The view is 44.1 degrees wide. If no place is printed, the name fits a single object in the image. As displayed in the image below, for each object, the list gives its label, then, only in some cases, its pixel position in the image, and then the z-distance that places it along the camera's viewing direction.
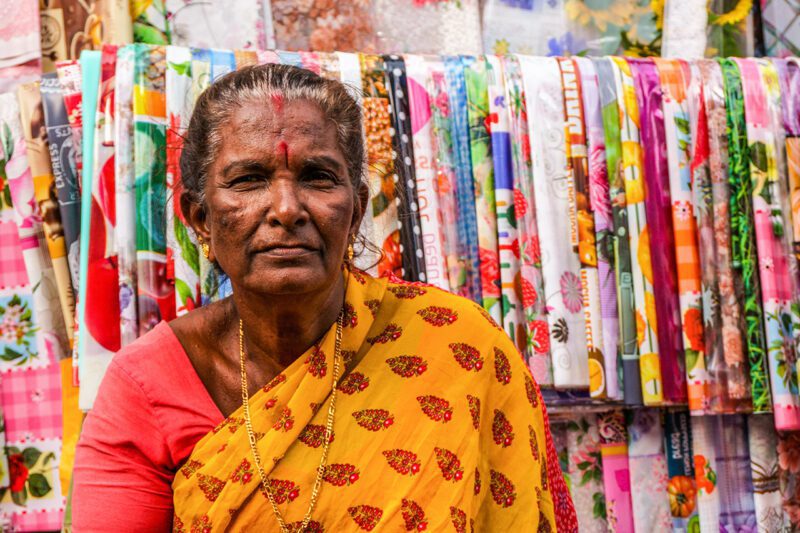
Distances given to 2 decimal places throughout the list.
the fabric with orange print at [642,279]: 2.78
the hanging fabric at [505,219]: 2.75
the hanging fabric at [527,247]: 2.75
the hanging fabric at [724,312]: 2.79
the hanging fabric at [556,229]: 2.75
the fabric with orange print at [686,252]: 2.79
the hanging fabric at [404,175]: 2.70
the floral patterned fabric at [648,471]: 2.89
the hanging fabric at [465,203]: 2.76
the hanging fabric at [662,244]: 2.80
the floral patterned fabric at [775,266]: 2.78
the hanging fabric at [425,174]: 2.71
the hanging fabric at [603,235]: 2.78
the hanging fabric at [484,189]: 2.76
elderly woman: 1.54
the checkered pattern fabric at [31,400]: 2.77
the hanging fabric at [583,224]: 2.77
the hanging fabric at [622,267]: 2.78
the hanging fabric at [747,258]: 2.80
